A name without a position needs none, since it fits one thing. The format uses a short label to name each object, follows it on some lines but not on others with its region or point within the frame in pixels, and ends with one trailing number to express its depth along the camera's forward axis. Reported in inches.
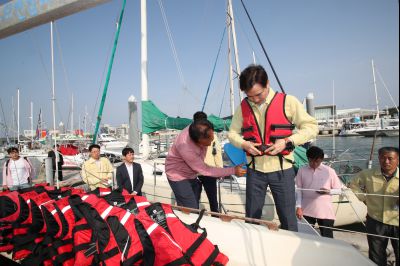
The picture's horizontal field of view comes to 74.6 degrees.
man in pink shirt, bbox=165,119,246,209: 107.4
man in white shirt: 220.0
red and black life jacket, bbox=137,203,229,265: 74.7
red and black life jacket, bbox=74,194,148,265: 79.1
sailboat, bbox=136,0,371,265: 72.3
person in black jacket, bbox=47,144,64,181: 402.4
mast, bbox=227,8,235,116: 352.9
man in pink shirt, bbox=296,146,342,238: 131.0
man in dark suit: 182.1
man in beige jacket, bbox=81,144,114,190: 198.2
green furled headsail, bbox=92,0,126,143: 247.9
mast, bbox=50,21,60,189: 152.3
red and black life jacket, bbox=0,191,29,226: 110.9
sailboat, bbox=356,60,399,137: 1579.5
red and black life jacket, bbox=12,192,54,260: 103.0
